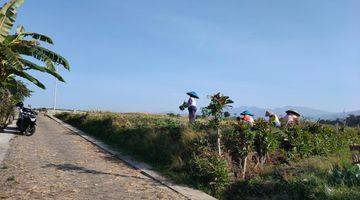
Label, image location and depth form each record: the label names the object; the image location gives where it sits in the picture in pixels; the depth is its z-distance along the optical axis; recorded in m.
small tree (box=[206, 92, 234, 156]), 12.14
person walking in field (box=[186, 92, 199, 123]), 20.58
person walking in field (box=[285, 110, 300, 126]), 17.56
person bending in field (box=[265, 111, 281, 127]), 13.12
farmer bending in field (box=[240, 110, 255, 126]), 16.94
